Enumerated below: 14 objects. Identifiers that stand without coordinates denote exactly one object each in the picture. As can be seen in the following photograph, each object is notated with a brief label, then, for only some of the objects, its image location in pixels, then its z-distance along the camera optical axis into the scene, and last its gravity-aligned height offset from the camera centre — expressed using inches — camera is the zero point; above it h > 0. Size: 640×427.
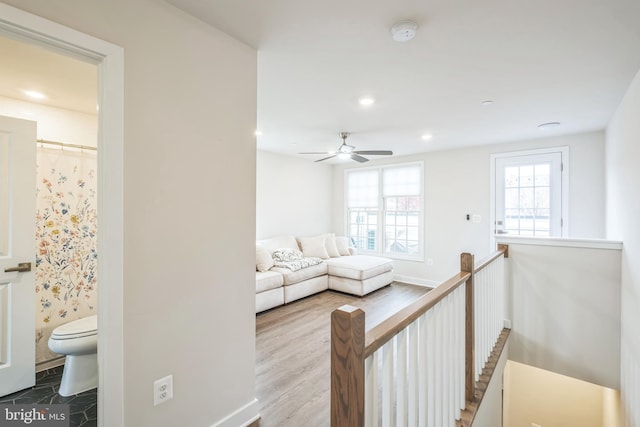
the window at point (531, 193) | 165.9 +11.3
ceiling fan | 158.6 +32.6
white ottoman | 186.7 -41.0
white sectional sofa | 163.5 -36.8
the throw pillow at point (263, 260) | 170.7 -28.4
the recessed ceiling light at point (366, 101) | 114.2 +43.8
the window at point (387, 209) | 225.8 +2.1
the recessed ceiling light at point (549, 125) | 143.2 +43.2
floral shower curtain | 102.4 -10.1
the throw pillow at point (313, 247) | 215.0 -26.4
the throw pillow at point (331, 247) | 224.4 -27.2
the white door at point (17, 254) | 87.3 -12.8
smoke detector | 66.5 +42.1
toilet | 86.4 -42.6
